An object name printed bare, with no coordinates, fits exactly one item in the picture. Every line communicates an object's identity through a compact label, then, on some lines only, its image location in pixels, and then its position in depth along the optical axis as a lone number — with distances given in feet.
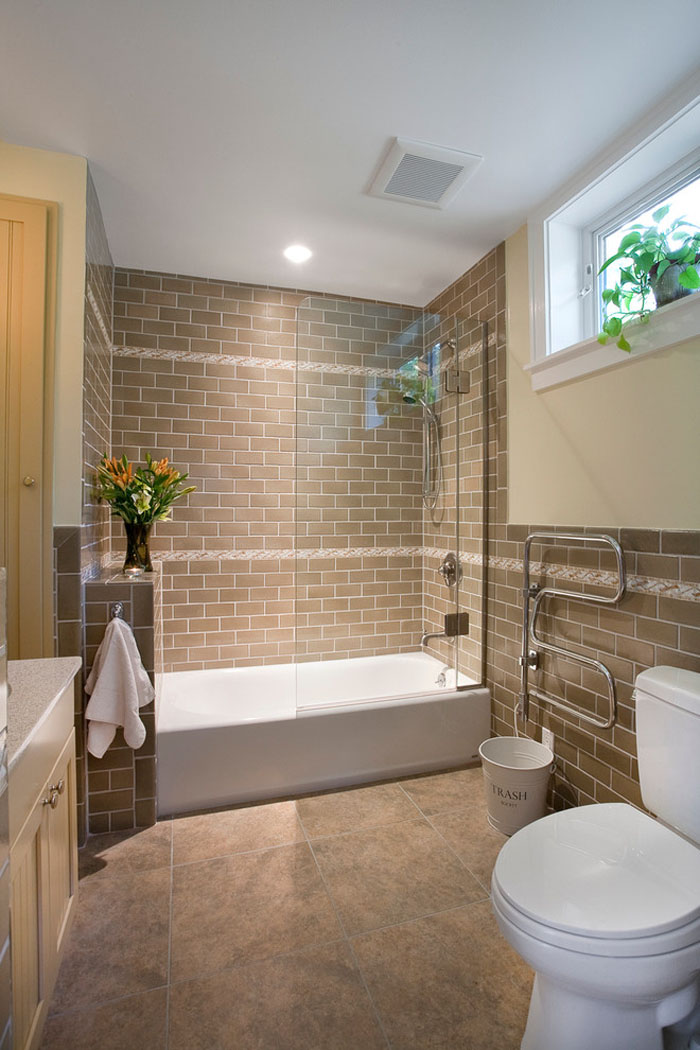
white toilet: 3.60
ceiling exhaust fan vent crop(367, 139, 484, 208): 6.67
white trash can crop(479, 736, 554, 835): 7.04
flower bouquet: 7.73
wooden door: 6.58
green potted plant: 5.67
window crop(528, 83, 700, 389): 5.90
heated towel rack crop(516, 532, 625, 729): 6.48
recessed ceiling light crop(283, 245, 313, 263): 9.23
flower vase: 7.96
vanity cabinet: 3.61
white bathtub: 7.73
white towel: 6.81
